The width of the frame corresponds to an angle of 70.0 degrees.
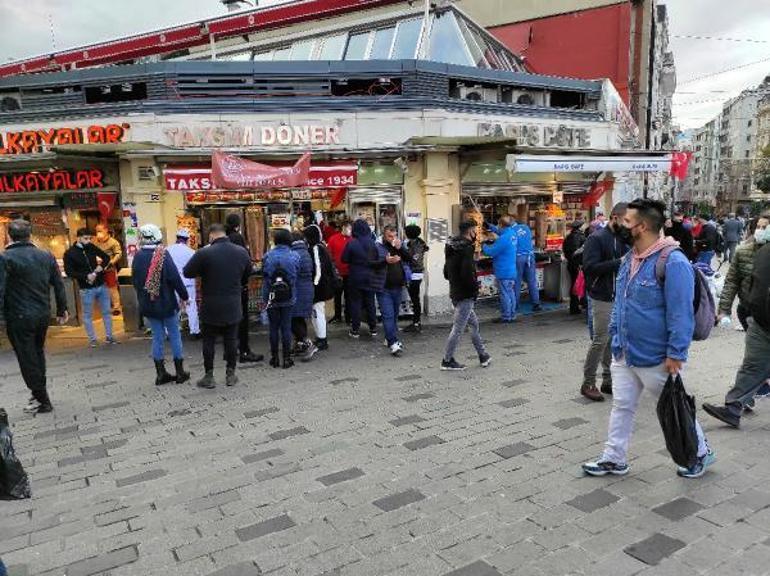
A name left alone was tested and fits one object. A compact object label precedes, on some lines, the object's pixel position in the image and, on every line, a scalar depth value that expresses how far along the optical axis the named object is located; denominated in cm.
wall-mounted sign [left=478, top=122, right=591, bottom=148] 1031
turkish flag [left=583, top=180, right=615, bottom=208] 1207
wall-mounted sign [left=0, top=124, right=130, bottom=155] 926
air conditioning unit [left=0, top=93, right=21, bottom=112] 988
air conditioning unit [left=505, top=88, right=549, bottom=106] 1112
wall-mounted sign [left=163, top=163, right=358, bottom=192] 873
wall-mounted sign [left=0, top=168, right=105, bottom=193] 947
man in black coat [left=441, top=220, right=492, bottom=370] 652
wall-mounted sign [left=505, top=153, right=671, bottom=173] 915
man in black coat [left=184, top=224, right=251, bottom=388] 620
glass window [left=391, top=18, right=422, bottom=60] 1341
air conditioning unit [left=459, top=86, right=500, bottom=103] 1055
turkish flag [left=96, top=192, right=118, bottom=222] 970
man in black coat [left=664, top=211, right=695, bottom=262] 1170
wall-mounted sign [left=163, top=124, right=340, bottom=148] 930
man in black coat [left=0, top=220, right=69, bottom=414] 554
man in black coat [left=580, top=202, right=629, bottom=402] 529
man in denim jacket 342
